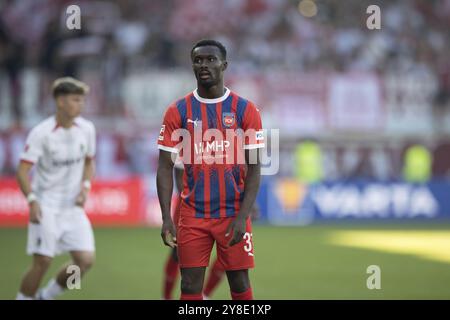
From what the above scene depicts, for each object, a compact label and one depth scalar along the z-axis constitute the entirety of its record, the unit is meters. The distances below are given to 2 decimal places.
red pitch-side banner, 34.25
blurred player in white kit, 15.05
